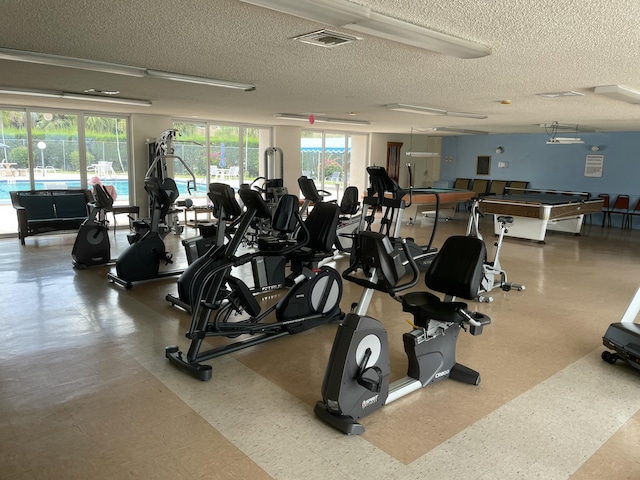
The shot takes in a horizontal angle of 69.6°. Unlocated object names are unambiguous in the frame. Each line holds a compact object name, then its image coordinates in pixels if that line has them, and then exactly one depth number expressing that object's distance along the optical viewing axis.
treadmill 3.49
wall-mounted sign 12.09
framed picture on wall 14.42
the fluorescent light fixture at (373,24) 2.42
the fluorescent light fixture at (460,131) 11.57
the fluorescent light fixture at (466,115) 7.87
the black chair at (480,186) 14.18
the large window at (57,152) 8.95
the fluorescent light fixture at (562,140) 9.02
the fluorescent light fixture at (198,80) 4.63
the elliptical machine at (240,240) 3.73
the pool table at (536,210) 8.73
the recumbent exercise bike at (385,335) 2.72
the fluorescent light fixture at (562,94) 5.32
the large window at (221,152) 11.42
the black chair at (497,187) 13.77
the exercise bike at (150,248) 5.52
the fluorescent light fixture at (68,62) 3.86
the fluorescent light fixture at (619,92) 4.82
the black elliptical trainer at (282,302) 3.49
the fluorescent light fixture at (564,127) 9.72
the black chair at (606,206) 11.69
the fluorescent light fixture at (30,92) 6.27
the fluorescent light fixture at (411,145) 11.16
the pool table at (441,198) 10.55
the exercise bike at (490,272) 5.41
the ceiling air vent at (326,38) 3.10
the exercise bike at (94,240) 6.25
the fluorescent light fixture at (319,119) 9.29
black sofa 7.82
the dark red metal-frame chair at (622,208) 11.48
